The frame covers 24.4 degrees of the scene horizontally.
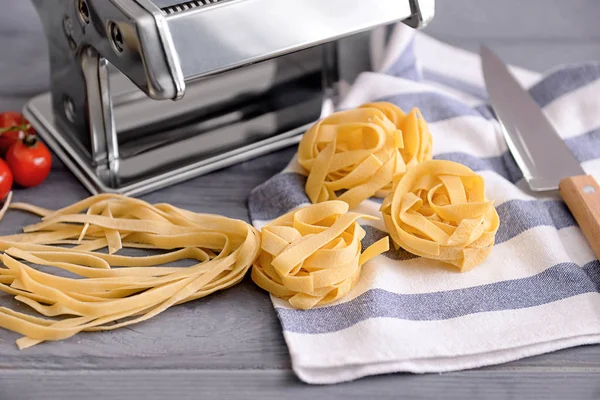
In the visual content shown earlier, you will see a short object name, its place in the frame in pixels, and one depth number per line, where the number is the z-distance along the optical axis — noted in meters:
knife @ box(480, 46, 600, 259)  0.86
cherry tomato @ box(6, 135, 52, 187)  0.88
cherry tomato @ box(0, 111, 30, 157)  0.90
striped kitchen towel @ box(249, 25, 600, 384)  0.76
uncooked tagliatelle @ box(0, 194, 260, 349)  0.77
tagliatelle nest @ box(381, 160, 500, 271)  0.81
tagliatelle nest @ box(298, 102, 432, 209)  0.86
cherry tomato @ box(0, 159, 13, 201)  0.86
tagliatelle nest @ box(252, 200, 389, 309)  0.79
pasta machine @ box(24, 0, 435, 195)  0.79
